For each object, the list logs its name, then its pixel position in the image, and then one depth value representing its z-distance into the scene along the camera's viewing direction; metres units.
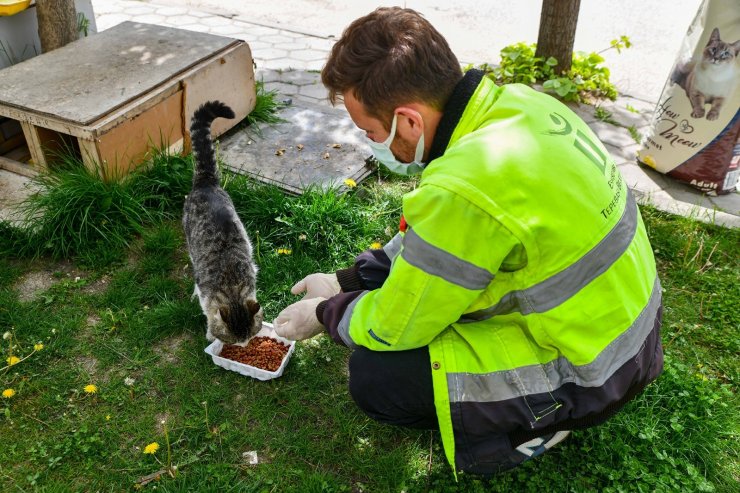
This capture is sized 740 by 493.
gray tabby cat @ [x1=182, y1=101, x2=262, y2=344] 2.78
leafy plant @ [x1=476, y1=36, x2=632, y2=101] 5.24
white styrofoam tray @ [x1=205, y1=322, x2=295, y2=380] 2.80
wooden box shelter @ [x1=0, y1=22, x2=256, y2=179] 3.55
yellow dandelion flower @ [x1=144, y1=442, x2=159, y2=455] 2.43
